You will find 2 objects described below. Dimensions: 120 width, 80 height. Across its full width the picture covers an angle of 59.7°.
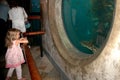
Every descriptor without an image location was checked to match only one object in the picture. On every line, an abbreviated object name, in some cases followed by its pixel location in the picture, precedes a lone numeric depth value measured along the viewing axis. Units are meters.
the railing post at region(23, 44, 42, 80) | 1.04
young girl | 2.03
